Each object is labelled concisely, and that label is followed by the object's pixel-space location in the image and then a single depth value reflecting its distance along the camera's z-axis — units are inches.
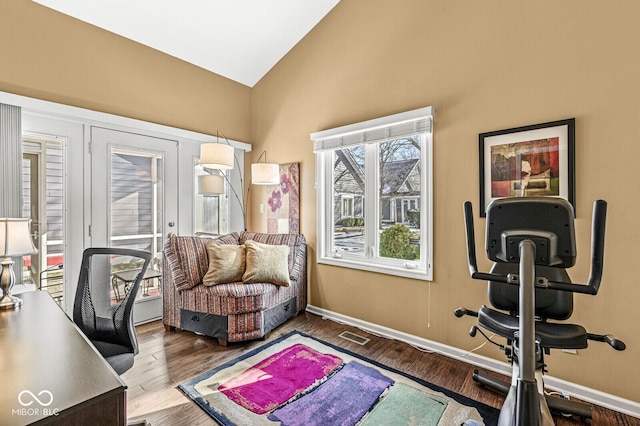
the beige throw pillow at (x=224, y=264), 116.5
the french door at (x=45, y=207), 103.6
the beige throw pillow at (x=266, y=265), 119.6
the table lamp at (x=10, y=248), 64.2
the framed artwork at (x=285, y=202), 146.9
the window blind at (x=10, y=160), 95.9
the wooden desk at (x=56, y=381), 31.0
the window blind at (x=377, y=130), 105.3
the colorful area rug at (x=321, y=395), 72.0
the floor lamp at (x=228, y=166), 117.6
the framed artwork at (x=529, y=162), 82.4
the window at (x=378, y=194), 110.4
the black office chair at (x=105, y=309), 66.6
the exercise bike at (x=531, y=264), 48.6
